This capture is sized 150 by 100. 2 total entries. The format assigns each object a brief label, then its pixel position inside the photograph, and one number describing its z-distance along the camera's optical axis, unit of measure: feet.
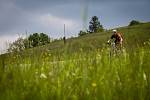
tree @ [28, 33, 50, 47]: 402.93
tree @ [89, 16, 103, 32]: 442.09
